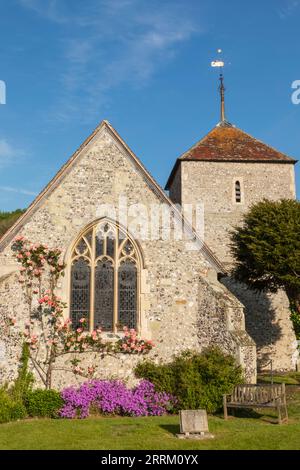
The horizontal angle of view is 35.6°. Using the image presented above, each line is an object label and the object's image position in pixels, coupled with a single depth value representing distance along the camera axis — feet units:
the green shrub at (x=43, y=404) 38.63
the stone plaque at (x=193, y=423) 30.09
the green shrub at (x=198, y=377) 38.75
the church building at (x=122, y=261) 42.01
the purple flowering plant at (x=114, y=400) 38.73
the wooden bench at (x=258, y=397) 35.60
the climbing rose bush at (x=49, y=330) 41.22
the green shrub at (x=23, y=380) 39.17
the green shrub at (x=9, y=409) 37.24
